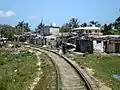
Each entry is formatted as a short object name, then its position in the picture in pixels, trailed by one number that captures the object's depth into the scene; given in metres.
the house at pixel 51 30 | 47.28
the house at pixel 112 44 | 24.48
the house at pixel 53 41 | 35.50
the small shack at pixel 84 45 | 25.12
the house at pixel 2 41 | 37.69
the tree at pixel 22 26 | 71.80
